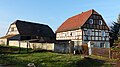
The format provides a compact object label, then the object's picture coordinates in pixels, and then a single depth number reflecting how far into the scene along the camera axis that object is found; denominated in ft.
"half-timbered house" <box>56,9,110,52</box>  57.24
